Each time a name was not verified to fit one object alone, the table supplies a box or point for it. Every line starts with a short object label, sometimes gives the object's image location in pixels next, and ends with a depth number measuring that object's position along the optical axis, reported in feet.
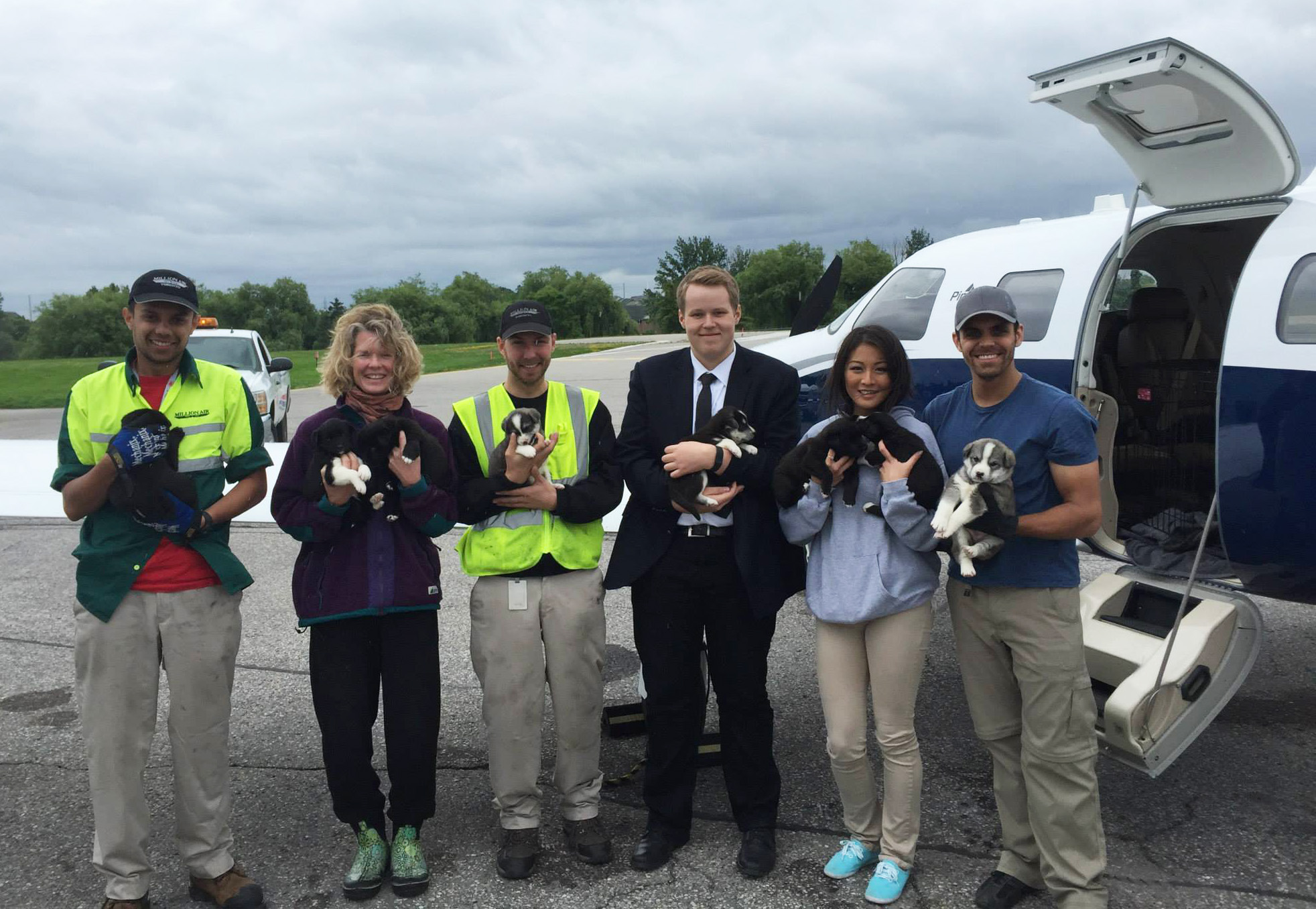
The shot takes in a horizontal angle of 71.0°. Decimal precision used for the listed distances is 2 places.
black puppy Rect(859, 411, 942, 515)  10.74
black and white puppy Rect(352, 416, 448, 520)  11.25
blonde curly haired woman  11.51
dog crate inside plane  18.26
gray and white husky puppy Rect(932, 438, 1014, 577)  10.26
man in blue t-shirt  10.48
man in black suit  11.91
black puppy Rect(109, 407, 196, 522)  10.67
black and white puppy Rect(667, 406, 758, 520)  11.43
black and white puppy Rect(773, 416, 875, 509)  10.87
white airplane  12.94
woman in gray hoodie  11.03
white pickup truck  50.42
